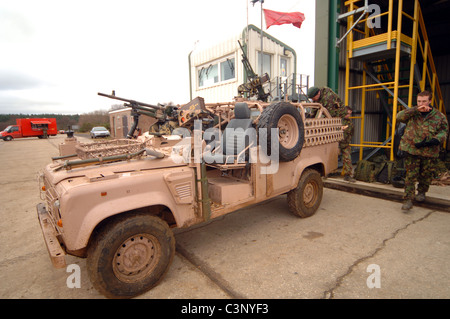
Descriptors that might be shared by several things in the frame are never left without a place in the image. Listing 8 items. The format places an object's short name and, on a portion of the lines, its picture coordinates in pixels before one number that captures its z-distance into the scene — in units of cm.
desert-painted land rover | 227
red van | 3105
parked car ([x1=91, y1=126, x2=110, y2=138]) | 2950
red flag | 975
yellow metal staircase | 552
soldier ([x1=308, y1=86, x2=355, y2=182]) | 536
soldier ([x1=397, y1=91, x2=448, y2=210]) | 412
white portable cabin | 1030
